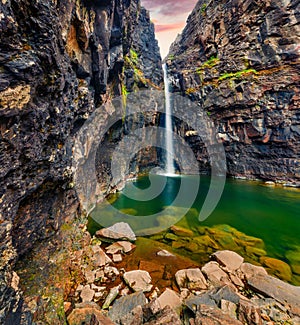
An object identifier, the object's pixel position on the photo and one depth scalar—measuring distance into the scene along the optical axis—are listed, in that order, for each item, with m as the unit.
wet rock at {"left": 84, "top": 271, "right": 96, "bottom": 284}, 6.09
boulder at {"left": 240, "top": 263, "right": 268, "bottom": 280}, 6.66
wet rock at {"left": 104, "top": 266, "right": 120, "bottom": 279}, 6.47
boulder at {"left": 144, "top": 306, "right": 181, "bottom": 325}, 3.84
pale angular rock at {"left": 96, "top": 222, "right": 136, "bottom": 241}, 9.12
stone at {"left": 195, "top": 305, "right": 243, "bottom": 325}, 4.03
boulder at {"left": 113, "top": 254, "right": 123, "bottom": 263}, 7.44
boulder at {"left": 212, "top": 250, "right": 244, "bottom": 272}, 7.18
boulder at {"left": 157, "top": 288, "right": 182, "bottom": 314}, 5.09
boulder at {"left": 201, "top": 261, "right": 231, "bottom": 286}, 6.27
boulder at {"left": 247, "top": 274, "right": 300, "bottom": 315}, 5.36
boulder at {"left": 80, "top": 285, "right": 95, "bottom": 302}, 5.32
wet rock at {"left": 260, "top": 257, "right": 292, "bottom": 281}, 7.09
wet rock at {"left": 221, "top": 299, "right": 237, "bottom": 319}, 4.56
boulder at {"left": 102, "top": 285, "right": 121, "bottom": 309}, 5.17
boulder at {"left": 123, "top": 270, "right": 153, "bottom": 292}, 5.88
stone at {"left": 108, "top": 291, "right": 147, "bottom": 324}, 4.73
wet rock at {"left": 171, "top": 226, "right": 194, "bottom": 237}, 10.21
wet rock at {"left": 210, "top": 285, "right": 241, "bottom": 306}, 5.12
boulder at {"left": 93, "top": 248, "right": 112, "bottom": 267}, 6.98
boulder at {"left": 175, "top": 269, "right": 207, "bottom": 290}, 6.04
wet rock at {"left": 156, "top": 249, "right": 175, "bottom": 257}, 8.03
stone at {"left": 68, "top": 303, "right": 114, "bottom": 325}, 4.08
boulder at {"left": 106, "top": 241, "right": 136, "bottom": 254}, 8.12
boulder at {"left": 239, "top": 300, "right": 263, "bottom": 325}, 4.30
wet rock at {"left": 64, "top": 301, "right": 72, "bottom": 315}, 4.75
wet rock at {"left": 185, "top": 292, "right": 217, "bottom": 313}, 4.82
